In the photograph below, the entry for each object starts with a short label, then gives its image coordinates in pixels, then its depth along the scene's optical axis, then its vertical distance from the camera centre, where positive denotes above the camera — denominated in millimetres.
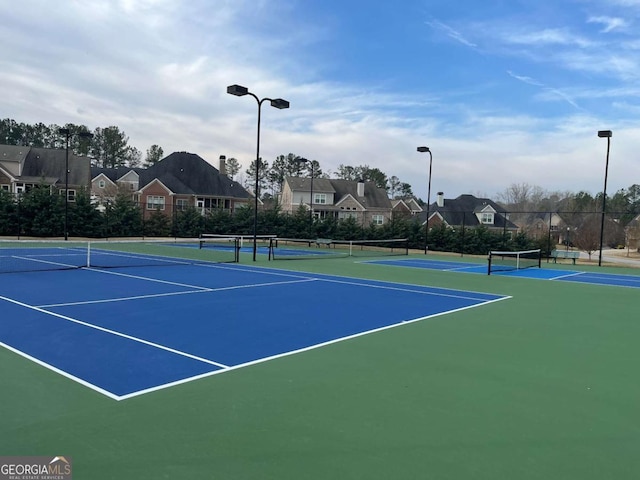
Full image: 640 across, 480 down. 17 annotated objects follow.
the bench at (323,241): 25381 -776
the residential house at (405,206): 67000 +3230
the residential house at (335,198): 58719 +3227
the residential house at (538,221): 42747 +1679
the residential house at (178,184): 50188 +3583
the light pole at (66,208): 25062 +376
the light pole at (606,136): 20656 +4045
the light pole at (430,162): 25156 +3450
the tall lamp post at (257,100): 16109 +4083
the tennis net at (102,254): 15219 -1413
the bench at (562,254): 22873 -812
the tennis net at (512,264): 18703 -1152
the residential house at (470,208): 56906 +2863
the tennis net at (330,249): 22734 -1254
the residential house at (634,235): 42750 +328
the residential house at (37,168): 46844 +4393
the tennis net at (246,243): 28609 -1218
